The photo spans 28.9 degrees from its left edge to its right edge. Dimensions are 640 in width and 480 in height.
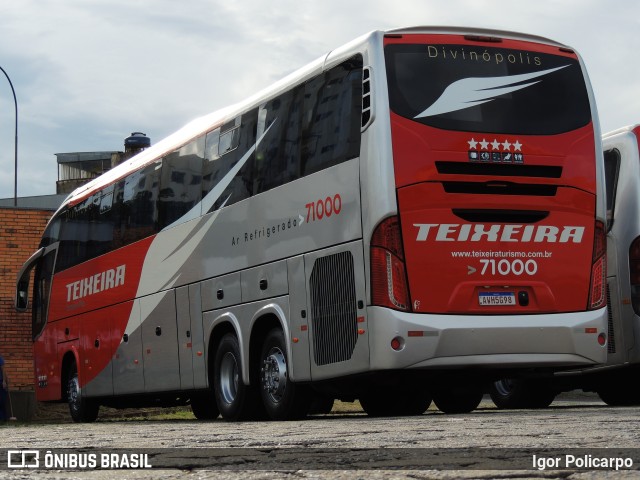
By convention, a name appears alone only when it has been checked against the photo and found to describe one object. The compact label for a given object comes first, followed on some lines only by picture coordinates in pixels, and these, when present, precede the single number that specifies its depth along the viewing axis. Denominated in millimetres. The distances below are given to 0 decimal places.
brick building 29281
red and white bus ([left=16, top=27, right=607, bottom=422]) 11406
